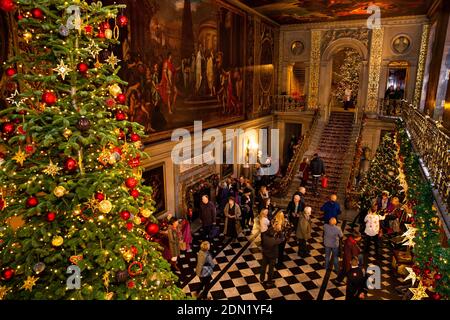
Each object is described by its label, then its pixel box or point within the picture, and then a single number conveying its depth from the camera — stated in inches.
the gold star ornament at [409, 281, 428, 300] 197.3
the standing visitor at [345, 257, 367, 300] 231.9
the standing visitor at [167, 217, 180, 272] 297.1
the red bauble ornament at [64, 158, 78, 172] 126.7
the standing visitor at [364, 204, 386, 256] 312.3
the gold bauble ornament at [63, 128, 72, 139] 126.1
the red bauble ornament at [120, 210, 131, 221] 140.3
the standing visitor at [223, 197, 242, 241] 359.5
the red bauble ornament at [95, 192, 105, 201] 133.9
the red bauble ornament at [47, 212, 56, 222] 126.5
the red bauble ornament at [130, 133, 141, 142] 168.6
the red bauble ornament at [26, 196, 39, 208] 125.2
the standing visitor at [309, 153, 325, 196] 474.0
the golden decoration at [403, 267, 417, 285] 205.9
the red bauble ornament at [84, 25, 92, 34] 132.5
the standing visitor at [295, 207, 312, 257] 328.5
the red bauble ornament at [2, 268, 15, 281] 127.8
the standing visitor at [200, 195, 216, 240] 347.9
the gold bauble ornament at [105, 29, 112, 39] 144.3
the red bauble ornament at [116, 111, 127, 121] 155.5
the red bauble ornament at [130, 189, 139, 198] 150.6
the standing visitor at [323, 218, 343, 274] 289.0
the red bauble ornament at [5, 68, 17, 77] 129.8
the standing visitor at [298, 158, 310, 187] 494.6
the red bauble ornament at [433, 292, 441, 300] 171.2
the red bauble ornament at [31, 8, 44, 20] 122.1
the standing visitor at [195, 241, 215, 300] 237.4
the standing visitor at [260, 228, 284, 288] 273.1
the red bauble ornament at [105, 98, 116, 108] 140.6
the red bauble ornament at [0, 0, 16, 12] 119.0
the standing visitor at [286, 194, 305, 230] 352.5
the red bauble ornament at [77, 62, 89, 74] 132.3
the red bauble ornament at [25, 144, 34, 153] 127.2
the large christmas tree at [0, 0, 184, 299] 125.0
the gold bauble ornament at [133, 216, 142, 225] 149.2
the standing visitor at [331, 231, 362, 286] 253.6
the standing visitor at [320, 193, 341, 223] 341.7
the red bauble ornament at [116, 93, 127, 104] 151.6
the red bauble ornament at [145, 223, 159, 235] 162.9
